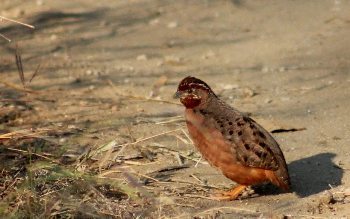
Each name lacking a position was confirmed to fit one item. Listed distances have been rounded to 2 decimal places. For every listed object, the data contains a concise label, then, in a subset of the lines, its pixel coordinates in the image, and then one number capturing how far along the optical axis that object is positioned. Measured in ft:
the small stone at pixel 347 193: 35.75
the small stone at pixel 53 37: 60.90
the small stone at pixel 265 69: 53.88
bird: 35.22
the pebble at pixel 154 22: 63.49
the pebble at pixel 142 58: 57.26
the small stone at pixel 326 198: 35.14
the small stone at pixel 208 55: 57.16
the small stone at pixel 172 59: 56.59
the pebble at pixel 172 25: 63.05
